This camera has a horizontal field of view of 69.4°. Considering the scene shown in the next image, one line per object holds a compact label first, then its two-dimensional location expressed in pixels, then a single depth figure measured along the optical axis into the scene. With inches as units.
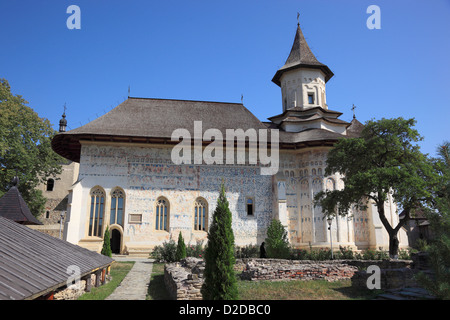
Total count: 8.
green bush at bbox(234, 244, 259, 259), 717.5
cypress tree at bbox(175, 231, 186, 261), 602.2
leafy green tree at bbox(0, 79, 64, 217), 844.0
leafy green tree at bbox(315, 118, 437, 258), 508.7
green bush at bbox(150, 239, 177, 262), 629.6
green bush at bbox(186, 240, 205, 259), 670.8
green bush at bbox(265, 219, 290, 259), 653.7
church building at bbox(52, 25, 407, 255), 756.6
